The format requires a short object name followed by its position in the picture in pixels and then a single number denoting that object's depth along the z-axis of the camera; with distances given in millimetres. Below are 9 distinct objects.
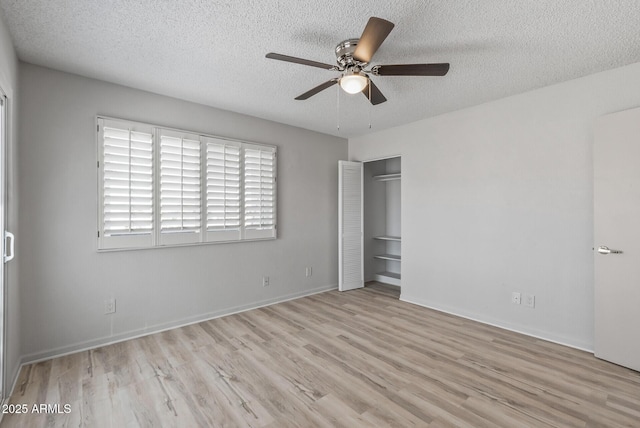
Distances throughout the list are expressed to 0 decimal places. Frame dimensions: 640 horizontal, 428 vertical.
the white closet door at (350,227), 4855
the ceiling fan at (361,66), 1816
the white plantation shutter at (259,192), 3967
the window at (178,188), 2965
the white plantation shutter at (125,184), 2924
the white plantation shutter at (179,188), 3270
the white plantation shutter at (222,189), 3617
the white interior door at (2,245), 1958
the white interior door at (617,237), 2473
